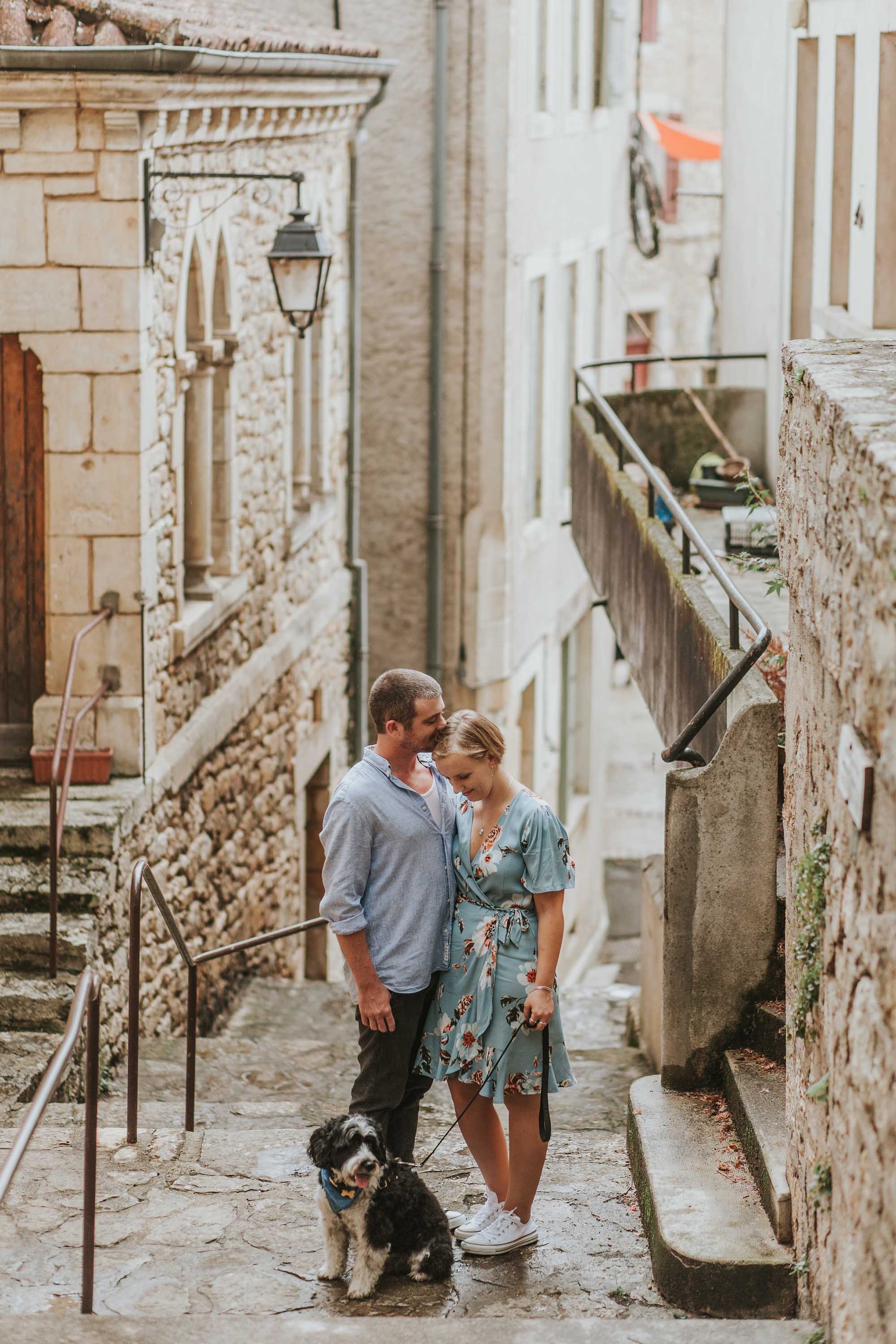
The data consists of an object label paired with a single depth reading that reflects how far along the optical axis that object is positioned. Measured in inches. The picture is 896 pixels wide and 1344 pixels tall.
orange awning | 891.2
